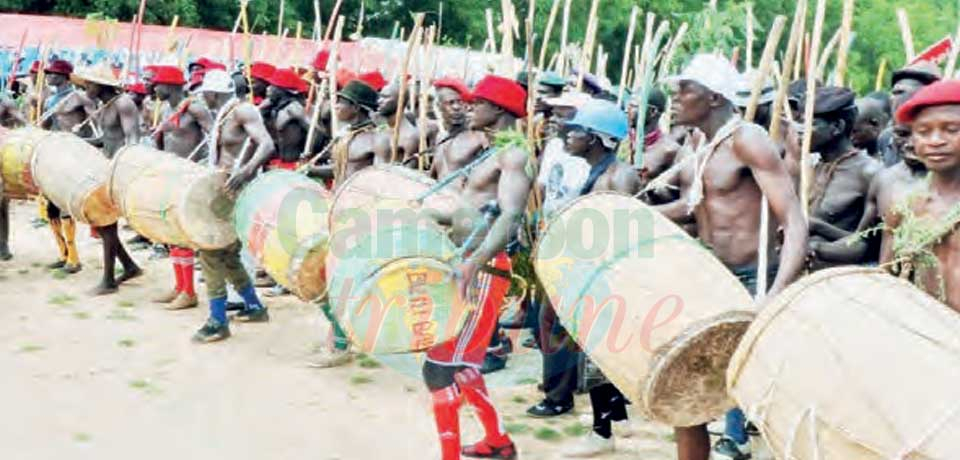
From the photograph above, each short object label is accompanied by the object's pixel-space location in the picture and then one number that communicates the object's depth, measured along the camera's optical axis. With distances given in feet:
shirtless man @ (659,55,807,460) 12.07
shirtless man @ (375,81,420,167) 21.24
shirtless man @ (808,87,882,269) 14.60
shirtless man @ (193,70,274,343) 20.89
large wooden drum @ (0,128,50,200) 25.98
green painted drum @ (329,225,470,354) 13.33
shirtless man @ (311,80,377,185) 21.48
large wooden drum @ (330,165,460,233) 14.35
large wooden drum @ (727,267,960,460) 7.57
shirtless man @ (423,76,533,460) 13.85
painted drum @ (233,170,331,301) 17.40
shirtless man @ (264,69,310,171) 25.90
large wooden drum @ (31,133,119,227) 24.03
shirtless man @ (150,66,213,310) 24.40
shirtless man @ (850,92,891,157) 17.22
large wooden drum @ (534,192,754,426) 10.22
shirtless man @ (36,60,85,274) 27.94
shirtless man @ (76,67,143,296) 27.25
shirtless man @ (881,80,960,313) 9.11
